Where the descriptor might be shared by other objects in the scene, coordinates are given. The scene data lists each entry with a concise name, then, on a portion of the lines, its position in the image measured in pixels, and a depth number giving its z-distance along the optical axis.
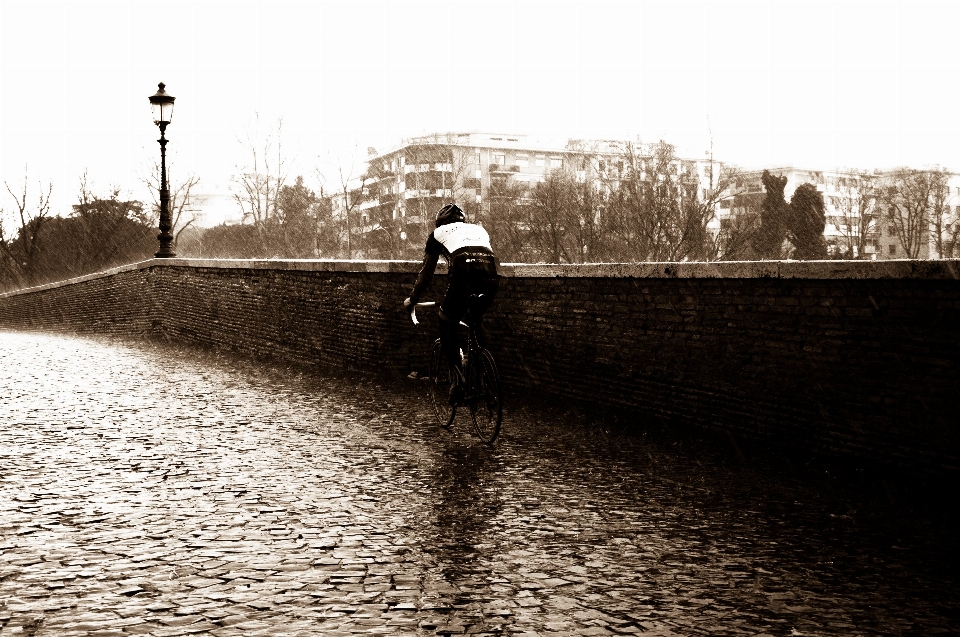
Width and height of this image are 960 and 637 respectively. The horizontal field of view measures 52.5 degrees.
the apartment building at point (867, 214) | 47.25
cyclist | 7.96
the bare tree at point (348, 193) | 57.22
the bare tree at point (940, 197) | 46.00
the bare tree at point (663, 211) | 42.06
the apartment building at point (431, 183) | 58.84
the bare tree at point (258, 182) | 60.03
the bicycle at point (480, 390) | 7.95
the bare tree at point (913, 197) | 46.78
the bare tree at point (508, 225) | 50.22
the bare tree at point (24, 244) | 67.50
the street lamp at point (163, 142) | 21.70
